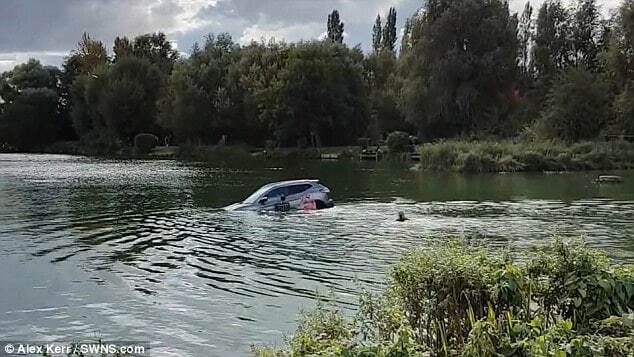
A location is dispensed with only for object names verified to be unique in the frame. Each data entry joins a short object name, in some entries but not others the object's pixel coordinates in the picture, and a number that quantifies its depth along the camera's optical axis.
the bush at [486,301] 7.16
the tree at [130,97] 115.38
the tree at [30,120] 128.62
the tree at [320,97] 96.31
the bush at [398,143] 82.31
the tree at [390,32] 142.00
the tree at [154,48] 134.38
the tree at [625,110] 68.00
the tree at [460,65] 79.88
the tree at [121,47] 135.88
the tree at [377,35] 145.75
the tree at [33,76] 136.12
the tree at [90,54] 139.62
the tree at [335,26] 144.75
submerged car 31.50
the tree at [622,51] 70.75
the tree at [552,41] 88.62
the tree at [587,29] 88.81
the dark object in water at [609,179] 47.75
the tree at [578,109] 68.12
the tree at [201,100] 104.12
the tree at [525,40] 89.92
